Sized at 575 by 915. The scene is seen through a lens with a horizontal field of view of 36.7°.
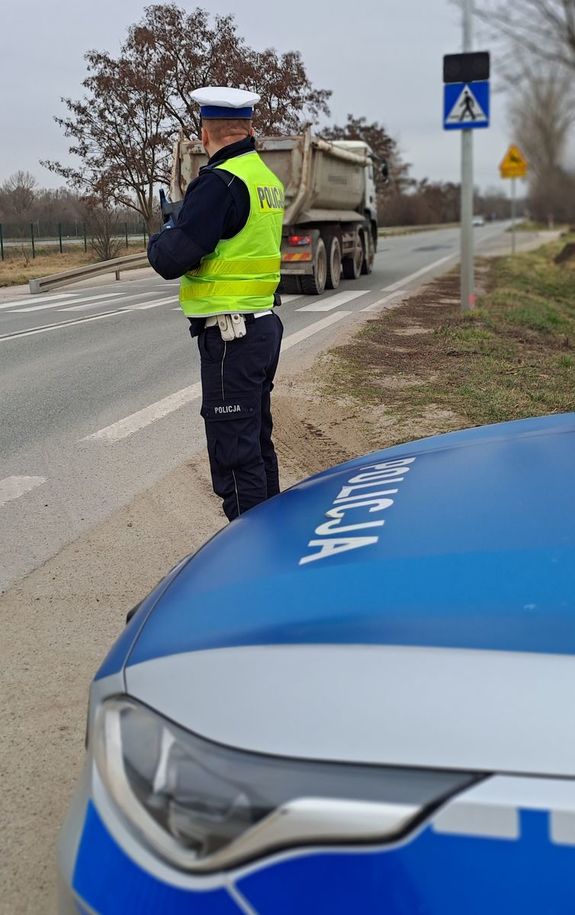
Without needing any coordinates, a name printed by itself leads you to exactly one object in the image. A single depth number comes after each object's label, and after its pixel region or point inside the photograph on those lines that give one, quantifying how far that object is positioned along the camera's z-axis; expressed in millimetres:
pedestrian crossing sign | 9945
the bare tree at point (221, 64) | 24828
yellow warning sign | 20109
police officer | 3262
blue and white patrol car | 987
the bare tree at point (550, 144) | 12812
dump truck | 14688
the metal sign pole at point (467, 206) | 10234
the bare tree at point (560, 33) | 14594
